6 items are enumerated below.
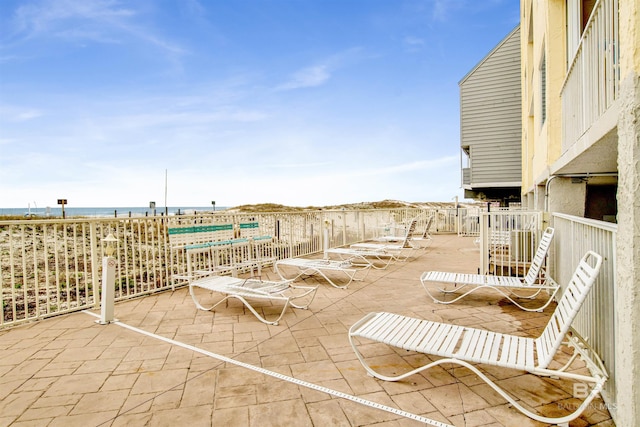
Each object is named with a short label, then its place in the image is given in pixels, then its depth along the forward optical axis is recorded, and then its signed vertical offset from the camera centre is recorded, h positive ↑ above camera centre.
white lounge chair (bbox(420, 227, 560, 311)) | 4.37 -1.02
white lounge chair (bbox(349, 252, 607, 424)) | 2.07 -0.99
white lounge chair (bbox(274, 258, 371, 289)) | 5.77 -1.00
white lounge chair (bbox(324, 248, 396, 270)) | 7.46 -1.29
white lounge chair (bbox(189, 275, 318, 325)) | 4.08 -0.98
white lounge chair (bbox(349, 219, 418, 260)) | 8.07 -0.97
